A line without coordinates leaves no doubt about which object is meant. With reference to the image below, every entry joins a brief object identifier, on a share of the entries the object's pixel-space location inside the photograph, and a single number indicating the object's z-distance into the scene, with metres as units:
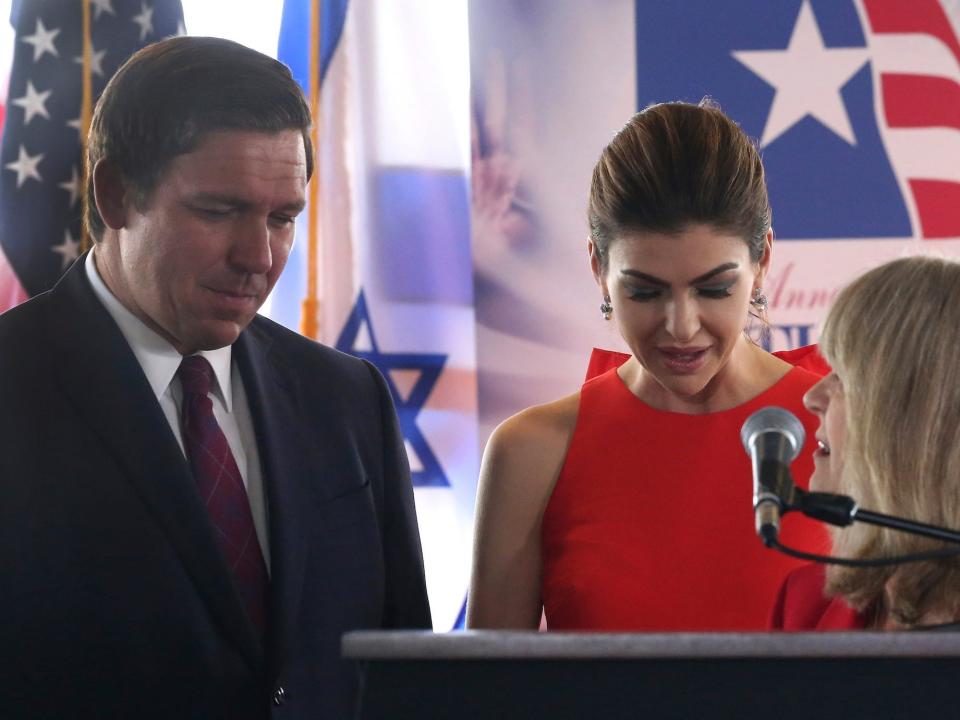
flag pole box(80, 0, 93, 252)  3.65
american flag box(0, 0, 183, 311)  3.61
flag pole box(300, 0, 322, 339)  3.71
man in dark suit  2.59
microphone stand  2.30
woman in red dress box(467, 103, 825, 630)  2.83
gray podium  2.06
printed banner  3.65
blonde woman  2.50
